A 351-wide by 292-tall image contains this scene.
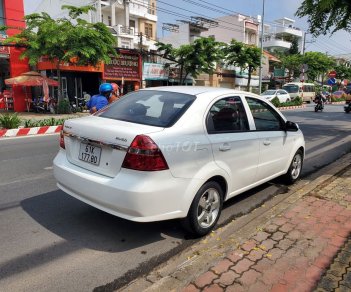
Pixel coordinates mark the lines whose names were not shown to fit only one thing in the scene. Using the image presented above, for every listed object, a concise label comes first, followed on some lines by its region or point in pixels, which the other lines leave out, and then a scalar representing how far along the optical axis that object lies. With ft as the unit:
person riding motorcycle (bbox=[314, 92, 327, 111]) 79.81
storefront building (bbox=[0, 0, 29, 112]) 71.15
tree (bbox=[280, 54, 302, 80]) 168.55
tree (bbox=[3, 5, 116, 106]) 59.73
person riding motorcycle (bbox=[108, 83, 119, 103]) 25.40
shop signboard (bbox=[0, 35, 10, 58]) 71.25
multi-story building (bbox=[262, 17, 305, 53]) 211.20
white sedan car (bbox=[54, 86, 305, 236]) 10.94
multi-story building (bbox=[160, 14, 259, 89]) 130.90
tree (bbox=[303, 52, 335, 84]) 170.50
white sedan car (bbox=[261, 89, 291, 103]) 107.00
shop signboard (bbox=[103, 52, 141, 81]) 85.40
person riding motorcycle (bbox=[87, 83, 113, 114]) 23.37
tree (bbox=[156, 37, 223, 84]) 95.14
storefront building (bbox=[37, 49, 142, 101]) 81.00
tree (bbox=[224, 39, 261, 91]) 112.47
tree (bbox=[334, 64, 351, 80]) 222.28
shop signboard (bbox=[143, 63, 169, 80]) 95.61
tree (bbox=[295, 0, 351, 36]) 37.04
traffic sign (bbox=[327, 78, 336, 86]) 86.99
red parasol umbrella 65.38
